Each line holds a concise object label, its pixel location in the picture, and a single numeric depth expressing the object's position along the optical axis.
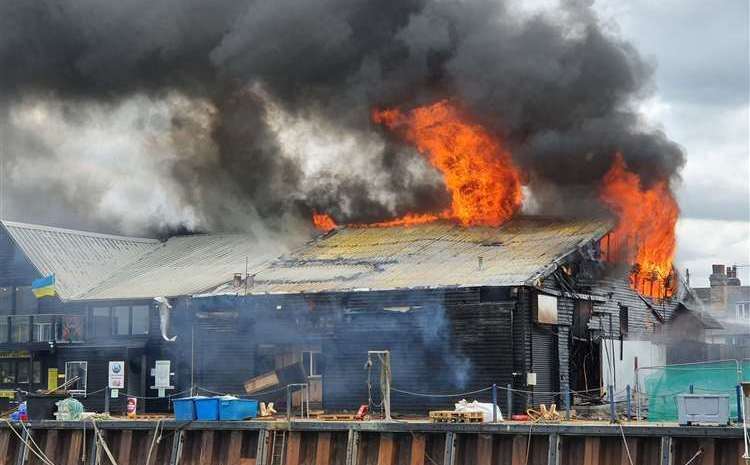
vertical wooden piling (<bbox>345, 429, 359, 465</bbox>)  30.11
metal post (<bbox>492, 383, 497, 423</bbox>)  30.27
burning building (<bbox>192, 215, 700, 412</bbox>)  39.03
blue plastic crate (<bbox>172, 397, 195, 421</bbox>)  33.00
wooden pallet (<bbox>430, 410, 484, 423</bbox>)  30.05
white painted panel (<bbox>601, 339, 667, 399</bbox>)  42.38
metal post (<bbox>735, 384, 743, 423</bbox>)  28.00
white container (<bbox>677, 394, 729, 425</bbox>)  27.11
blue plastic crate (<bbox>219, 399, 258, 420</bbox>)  32.69
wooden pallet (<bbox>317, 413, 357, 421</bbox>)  33.78
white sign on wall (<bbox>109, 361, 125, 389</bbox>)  45.81
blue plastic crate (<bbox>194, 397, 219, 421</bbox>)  32.75
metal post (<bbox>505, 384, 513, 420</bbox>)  32.69
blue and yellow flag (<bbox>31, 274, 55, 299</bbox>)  46.94
